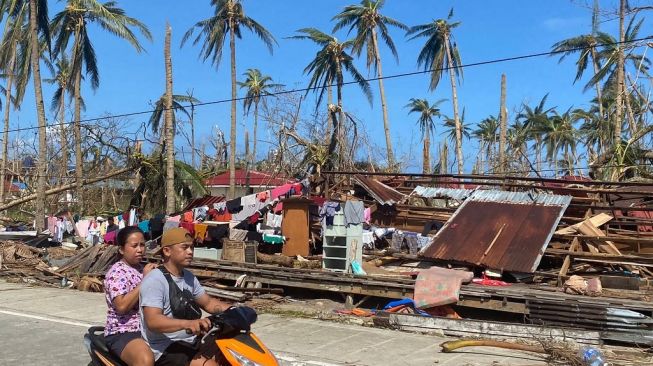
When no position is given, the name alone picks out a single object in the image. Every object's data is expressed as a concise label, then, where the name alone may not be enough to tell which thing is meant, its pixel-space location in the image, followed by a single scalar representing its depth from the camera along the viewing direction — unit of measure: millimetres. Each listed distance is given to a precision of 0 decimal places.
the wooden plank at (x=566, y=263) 12141
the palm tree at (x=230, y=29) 35500
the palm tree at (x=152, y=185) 24484
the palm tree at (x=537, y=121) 54406
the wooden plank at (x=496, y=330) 8695
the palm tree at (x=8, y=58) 24609
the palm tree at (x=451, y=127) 64850
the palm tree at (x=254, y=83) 55625
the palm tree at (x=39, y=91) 23250
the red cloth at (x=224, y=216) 18781
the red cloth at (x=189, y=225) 17742
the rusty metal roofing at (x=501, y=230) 12820
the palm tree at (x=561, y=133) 53094
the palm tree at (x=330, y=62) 39406
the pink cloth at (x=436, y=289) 10578
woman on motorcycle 4223
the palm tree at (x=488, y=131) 62612
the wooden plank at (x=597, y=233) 13652
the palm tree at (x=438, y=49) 40219
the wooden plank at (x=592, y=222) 14053
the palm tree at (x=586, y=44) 31750
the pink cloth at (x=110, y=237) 18328
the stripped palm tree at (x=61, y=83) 42656
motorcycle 3812
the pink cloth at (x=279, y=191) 18406
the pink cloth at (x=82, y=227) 22453
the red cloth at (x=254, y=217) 18423
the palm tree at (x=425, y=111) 64500
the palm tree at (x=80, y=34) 26172
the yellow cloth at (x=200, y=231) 17562
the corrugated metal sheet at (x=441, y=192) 16062
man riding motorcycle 3904
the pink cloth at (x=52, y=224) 22509
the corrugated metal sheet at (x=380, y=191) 17344
